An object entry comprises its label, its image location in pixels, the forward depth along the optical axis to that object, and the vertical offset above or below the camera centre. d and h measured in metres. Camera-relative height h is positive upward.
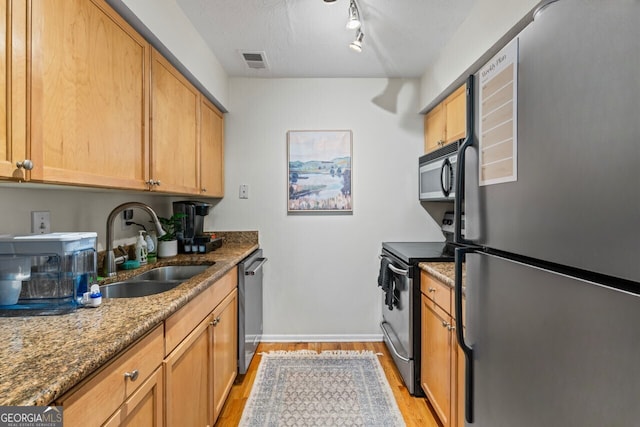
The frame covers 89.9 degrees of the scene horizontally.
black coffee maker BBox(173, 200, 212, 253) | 2.40 -0.12
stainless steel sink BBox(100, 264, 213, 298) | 1.56 -0.36
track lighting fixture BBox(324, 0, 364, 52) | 1.81 +1.14
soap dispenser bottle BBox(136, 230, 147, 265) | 1.96 -0.22
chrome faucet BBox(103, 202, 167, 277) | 1.62 -0.09
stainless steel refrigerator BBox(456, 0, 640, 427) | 0.52 -0.02
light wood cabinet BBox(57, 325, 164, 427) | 0.71 -0.46
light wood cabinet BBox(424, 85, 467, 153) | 2.22 +0.71
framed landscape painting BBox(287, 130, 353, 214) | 2.90 +0.39
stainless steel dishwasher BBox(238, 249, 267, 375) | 2.24 -0.70
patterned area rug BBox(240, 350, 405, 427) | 1.88 -1.18
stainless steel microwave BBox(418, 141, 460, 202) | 2.18 +0.30
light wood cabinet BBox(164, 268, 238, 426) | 1.22 -0.67
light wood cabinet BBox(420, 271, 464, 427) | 1.55 -0.76
